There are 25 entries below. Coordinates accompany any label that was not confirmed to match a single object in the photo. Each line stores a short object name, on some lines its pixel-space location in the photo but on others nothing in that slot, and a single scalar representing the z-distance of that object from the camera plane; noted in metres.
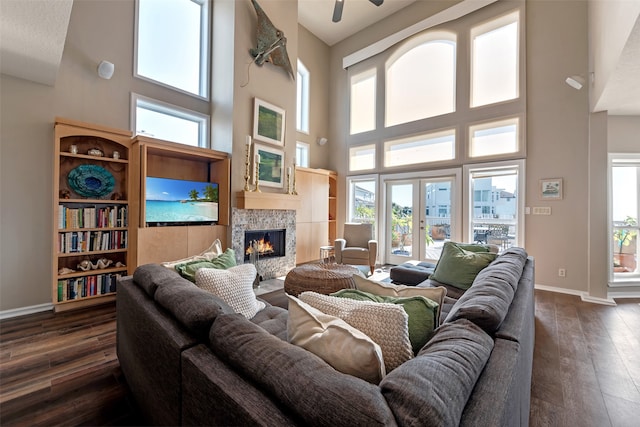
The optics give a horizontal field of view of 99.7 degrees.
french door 5.02
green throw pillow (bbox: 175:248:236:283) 1.83
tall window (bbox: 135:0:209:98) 3.78
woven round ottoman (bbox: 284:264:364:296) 2.63
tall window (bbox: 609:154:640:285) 3.96
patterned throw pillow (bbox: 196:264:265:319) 1.63
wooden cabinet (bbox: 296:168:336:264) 5.57
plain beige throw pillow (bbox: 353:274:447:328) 1.27
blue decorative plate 3.03
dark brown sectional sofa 0.60
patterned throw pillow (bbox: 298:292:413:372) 0.91
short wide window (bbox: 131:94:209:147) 3.73
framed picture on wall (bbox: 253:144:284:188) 4.34
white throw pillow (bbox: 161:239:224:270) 1.99
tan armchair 4.73
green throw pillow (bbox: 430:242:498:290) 2.45
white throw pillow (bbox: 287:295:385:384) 0.76
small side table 5.61
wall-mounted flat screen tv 3.40
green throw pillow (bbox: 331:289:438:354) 1.09
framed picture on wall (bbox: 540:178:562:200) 3.95
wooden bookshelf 2.91
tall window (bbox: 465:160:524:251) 4.29
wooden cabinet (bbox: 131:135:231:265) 3.27
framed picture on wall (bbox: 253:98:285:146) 4.24
